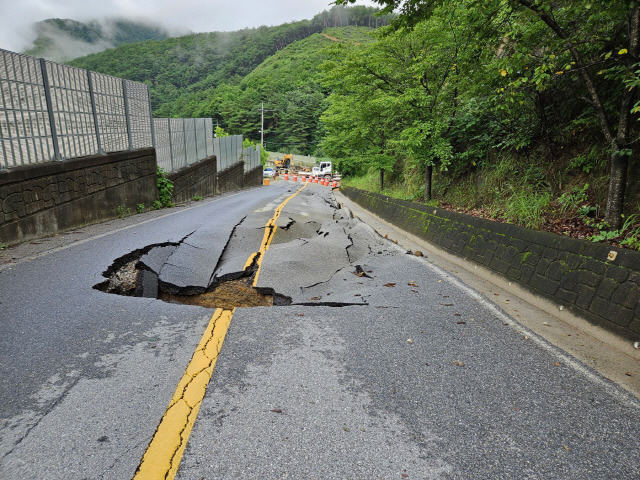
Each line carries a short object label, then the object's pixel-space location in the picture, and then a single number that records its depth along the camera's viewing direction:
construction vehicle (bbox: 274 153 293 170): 73.75
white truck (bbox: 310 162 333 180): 52.92
